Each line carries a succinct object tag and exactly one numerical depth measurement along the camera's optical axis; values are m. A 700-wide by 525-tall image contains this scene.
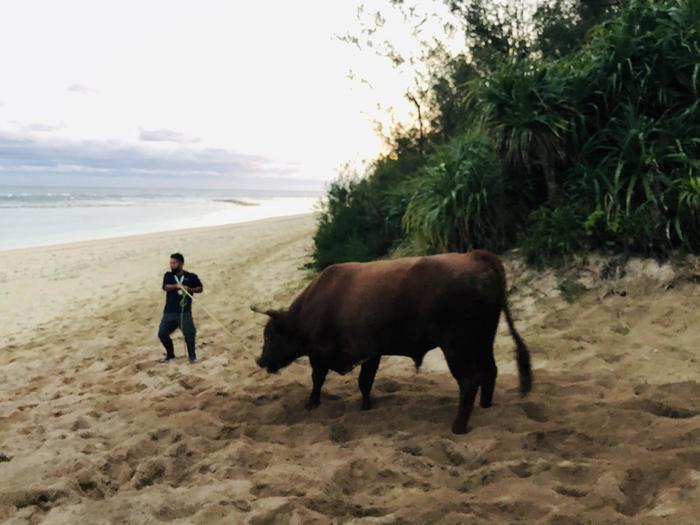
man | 7.11
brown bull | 4.17
